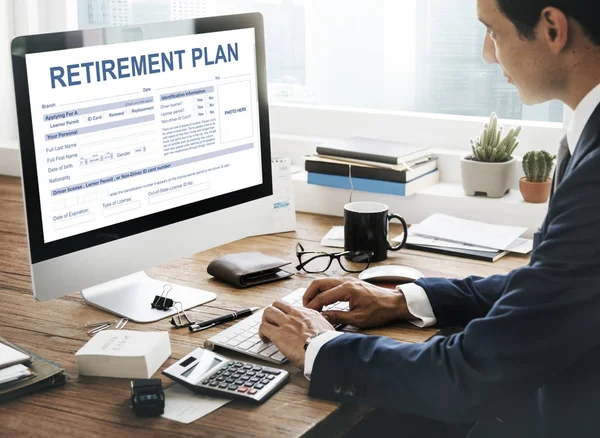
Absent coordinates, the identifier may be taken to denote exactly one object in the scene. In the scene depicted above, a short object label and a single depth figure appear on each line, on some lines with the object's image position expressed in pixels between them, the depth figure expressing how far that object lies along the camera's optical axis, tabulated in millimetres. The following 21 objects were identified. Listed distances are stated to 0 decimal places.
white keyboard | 1408
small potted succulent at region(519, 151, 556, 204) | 2121
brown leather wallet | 1769
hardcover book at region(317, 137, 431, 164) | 2215
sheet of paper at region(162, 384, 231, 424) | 1218
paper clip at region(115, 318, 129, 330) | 1539
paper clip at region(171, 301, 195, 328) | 1557
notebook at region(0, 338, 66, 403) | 1264
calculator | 1268
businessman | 1140
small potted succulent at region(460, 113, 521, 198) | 2162
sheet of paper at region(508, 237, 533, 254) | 1975
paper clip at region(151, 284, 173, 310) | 1624
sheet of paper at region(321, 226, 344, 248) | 2037
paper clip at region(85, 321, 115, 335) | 1521
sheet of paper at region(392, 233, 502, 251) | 1985
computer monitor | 1459
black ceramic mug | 1916
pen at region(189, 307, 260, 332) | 1539
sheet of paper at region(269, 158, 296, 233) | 2104
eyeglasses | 1867
